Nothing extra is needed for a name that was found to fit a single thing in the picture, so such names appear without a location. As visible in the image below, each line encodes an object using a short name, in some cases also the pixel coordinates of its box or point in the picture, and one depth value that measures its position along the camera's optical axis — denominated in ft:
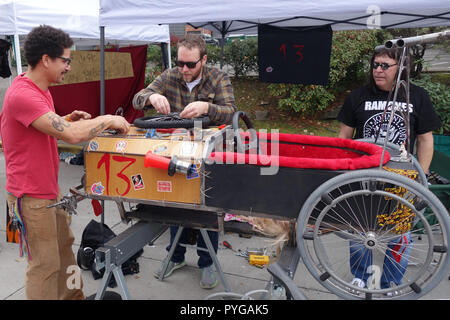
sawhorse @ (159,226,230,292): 8.66
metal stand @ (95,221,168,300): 6.13
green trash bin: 10.89
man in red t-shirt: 6.05
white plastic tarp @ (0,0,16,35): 13.62
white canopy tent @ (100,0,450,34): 8.29
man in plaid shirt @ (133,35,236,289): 7.30
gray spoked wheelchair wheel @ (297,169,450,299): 4.72
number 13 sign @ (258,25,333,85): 14.67
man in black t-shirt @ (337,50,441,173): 7.64
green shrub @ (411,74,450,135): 19.40
